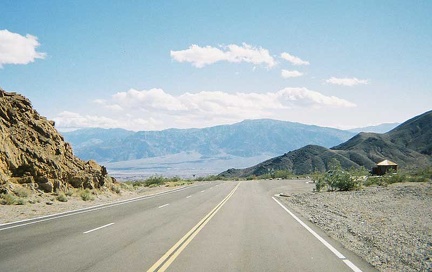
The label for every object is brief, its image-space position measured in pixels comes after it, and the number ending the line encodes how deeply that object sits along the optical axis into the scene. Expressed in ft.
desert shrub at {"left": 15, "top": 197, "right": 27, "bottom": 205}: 63.52
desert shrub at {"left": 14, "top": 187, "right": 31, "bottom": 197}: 68.62
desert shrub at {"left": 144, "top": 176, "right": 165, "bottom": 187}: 186.75
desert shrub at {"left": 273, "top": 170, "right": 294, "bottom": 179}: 299.03
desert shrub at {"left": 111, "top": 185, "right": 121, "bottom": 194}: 104.17
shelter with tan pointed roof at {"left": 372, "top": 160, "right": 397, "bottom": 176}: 242.58
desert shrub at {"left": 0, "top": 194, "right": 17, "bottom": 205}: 62.76
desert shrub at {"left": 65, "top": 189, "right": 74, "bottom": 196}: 81.82
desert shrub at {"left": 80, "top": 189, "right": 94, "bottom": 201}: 81.05
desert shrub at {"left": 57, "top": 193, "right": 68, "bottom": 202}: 74.69
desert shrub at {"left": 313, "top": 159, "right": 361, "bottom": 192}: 119.55
